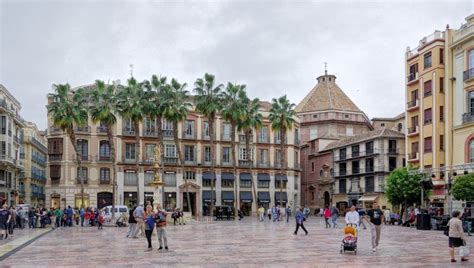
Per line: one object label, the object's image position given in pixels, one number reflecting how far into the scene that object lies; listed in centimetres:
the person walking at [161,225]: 2091
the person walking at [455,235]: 1777
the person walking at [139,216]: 2851
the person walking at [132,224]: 2898
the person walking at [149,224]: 2123
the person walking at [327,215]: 4158
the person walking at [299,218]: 3023
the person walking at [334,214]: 4195
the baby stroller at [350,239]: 2008
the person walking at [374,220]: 2066
